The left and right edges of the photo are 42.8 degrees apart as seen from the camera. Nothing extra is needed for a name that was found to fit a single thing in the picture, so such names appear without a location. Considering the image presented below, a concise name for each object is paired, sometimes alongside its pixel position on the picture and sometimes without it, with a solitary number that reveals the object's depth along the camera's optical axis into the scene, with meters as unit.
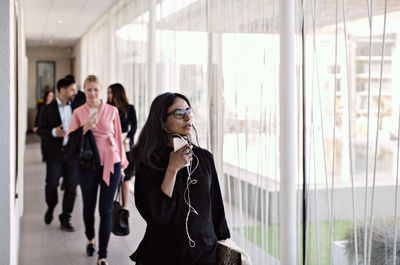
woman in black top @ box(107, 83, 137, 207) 6.32
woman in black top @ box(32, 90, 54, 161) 13.03
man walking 6.39
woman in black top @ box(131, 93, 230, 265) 2.50
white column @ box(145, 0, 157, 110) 8.01
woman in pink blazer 4.84
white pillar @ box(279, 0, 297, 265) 3.62
